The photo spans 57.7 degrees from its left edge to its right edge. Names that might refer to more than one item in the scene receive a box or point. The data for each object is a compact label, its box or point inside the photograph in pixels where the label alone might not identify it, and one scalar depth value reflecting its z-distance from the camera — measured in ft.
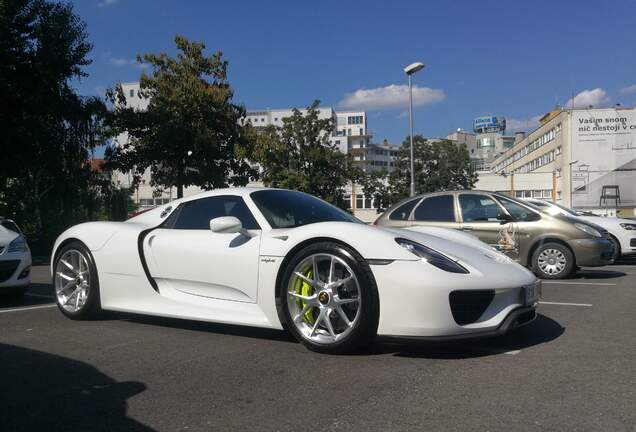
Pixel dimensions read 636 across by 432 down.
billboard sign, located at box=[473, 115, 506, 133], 481.05
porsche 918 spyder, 12.36
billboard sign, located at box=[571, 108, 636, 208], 205.67
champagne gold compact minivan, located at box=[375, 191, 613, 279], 29.43
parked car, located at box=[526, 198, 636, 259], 39.91
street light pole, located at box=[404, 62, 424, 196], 74.13
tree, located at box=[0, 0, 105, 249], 63.00
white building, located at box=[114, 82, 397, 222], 346.74
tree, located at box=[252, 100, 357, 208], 128.36
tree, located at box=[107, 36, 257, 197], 89.10
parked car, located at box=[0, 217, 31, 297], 21.89
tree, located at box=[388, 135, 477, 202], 165.27
